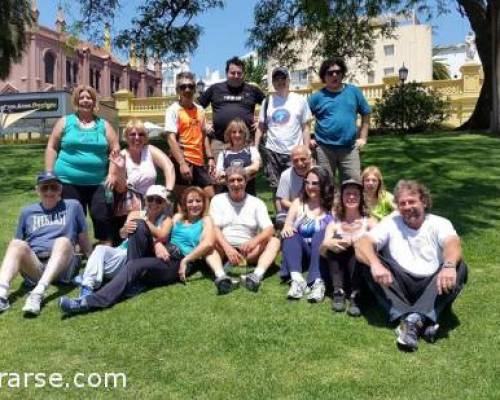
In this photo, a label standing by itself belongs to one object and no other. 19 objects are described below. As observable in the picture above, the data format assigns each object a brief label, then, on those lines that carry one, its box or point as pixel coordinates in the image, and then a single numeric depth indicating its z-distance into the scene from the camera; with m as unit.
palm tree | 60.05
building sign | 32.47
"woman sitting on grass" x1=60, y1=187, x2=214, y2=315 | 5.05
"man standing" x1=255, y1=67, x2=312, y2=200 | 6.47
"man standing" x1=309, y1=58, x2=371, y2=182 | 6.32
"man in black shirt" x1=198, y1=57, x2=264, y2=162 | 6.63
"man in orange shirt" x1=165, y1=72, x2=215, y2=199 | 6.43
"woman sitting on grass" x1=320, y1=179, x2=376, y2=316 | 4.86
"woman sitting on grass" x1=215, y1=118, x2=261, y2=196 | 6.17
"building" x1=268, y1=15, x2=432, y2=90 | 56.50
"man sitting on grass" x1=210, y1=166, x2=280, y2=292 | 5.65
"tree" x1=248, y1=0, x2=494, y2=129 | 16.86
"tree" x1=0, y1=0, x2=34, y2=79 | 18.47
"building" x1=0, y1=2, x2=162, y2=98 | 51.62
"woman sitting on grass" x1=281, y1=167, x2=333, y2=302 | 5.19
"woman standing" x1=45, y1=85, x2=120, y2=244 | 5.98
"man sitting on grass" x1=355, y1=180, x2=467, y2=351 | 4.22
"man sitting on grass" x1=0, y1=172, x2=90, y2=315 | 5.20
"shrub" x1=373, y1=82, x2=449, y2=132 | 20.42
